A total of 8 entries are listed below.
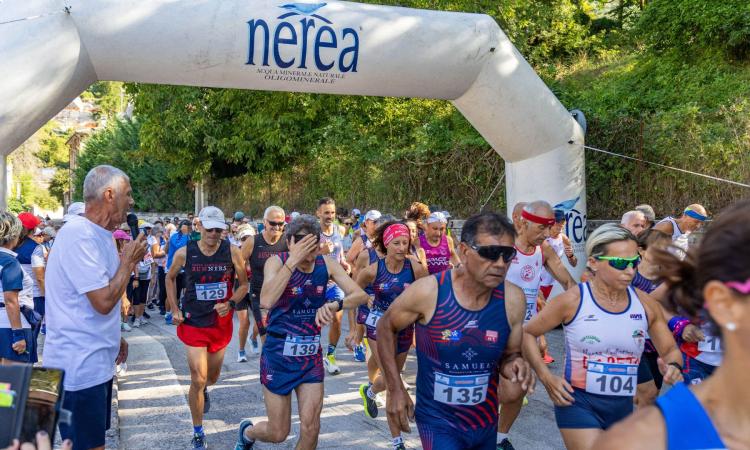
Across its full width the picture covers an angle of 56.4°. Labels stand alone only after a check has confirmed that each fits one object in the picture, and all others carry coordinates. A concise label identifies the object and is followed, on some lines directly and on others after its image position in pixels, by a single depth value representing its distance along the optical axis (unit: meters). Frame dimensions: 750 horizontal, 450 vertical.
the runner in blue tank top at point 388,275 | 6.35
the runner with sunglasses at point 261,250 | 7.92
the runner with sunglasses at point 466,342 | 3.55
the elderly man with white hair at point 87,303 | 3.55
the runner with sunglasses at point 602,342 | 3.71
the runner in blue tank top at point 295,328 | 4.55
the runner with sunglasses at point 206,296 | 5.93
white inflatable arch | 7.13
